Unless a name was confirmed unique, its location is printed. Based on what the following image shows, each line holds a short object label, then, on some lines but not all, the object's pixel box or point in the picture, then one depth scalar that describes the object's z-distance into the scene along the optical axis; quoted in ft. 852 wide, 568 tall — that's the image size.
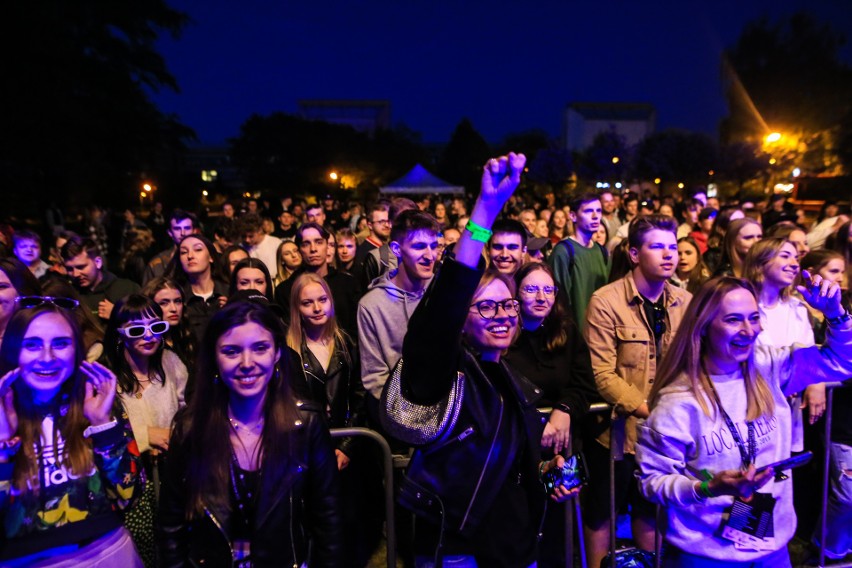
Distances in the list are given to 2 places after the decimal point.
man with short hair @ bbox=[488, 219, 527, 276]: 14.97
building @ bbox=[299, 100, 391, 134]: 301.84
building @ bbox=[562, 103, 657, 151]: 294.25
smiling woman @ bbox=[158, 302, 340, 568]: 7.63
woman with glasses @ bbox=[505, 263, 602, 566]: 11.01
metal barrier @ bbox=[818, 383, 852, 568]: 11.64
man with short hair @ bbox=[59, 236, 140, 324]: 17.76
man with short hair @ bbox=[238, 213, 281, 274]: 24.23
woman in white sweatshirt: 7.96
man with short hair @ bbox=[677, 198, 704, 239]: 29.89
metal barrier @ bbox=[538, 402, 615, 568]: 10.00
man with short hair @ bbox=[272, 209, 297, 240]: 32.17
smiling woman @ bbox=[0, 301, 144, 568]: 7.68
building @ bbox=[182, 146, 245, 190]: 308.11
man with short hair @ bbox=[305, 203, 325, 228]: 29.84
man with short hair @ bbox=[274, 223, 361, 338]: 17.70
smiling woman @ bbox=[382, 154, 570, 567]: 5.72
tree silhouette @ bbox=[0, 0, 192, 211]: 59.62
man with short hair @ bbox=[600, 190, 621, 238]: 33.37
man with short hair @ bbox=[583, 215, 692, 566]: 11.88
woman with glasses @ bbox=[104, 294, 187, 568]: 10.71
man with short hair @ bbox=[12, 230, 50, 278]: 21.83
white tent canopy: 86.33
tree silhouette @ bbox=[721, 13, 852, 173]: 103.93
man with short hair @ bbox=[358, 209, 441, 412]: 11.72
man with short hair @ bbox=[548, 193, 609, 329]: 18.54
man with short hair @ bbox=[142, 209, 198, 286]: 19.92
